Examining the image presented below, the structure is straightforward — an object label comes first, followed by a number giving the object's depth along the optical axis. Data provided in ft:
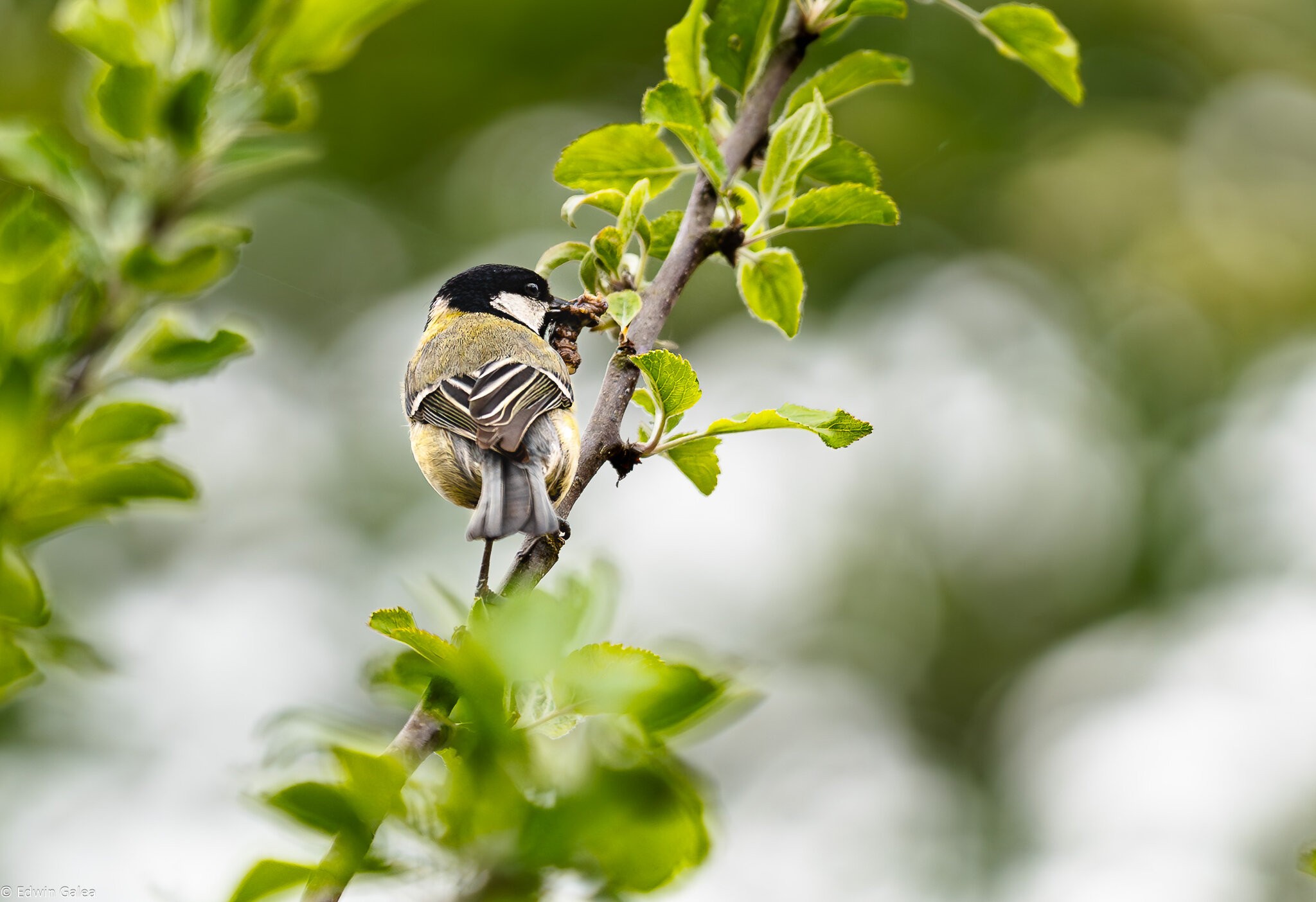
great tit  23.32
